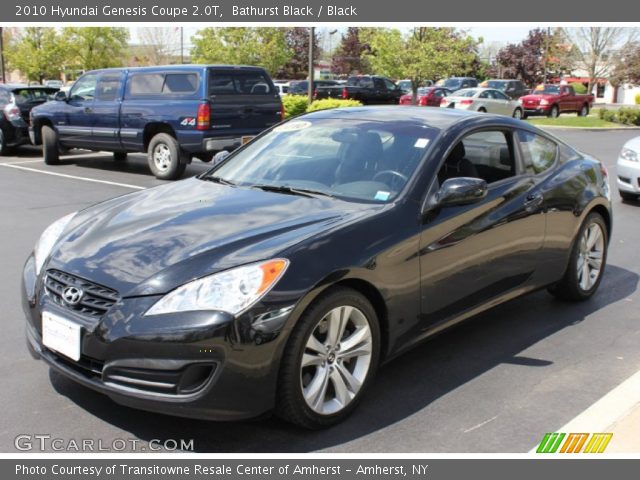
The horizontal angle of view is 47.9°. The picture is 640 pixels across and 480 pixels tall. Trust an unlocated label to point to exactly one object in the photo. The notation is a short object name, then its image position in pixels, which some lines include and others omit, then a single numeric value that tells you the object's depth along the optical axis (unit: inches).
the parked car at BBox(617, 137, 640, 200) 405.7
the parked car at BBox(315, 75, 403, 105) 1298.0
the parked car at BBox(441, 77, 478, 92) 1621.6
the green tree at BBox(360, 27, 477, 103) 1154.0
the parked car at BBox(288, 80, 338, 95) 1342.3
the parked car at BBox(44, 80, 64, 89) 1936.8
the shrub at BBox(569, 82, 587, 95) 2303.8
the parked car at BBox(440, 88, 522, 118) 1121.4
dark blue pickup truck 466.0
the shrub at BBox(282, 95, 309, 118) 864.9
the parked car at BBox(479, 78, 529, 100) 1416.1
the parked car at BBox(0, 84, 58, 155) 614.9
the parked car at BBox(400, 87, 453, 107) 1289.4
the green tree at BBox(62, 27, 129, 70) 1775.3
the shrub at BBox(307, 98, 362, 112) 801.6
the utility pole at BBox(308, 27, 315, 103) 778.2
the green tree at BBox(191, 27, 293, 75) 1461.6
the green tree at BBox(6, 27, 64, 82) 1781.5
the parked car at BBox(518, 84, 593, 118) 1364.4
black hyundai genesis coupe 125.3
